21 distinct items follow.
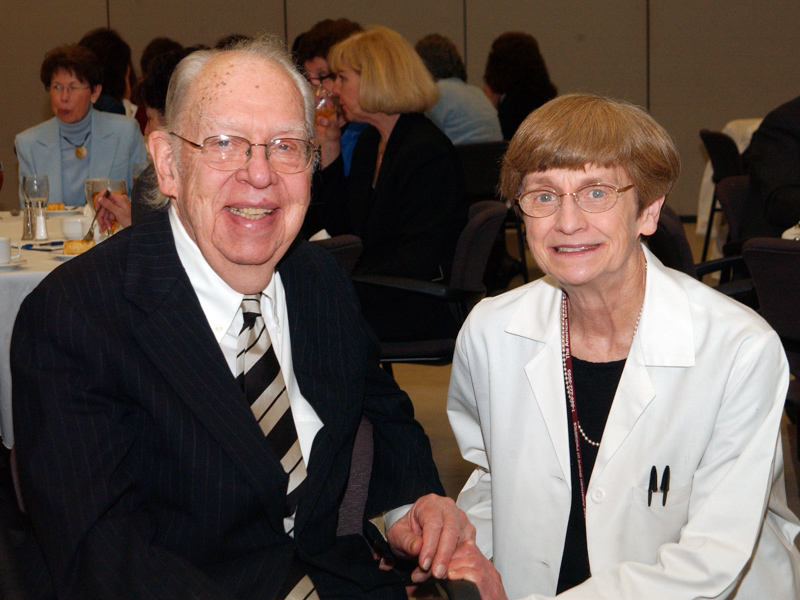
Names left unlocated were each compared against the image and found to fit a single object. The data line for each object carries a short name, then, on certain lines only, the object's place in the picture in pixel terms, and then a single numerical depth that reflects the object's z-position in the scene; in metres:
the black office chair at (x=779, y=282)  2.35
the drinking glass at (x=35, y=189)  3.60
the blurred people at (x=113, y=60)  6.21
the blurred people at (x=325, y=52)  4.71
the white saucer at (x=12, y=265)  2.70
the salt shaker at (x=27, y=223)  3.39
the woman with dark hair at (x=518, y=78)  6.91
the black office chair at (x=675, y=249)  2.78
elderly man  1.25
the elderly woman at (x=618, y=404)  1.40
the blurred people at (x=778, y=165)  3.93
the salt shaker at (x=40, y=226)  3.32
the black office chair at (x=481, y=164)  5.29
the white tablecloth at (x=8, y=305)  2.62
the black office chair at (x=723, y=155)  5.77
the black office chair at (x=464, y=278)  3.11
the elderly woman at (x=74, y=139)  4.59
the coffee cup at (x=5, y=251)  2.67
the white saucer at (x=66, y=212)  4.03
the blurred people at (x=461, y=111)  5.99
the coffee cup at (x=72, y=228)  3.38
